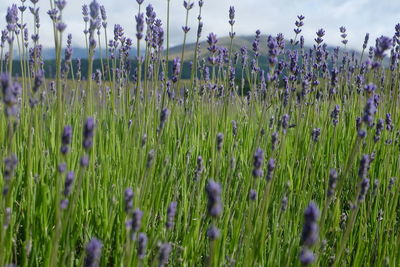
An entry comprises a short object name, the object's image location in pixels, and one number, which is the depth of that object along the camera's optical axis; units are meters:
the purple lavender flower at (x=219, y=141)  1.42
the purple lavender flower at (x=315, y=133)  1.63
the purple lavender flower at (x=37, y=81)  1.18
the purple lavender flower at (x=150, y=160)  1.27
